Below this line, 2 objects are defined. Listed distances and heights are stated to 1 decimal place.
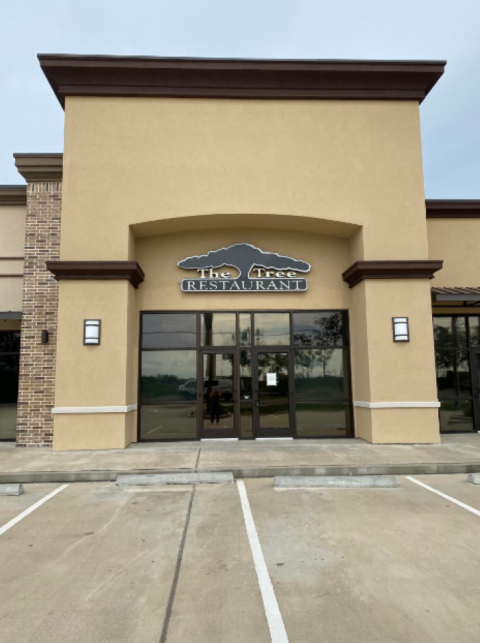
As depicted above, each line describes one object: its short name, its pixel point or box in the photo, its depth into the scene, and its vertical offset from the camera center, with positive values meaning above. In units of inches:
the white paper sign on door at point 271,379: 437.7 -4.7
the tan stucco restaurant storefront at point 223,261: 401.1 +108.3
